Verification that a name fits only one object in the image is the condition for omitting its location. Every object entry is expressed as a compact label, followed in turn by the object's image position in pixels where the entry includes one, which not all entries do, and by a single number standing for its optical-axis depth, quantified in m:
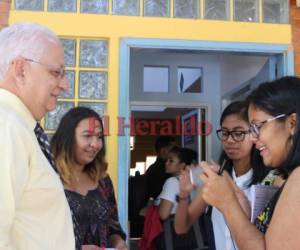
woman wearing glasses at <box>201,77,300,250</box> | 1.26
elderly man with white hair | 1.16
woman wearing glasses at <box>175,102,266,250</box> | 2.26
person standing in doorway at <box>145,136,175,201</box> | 4.80
